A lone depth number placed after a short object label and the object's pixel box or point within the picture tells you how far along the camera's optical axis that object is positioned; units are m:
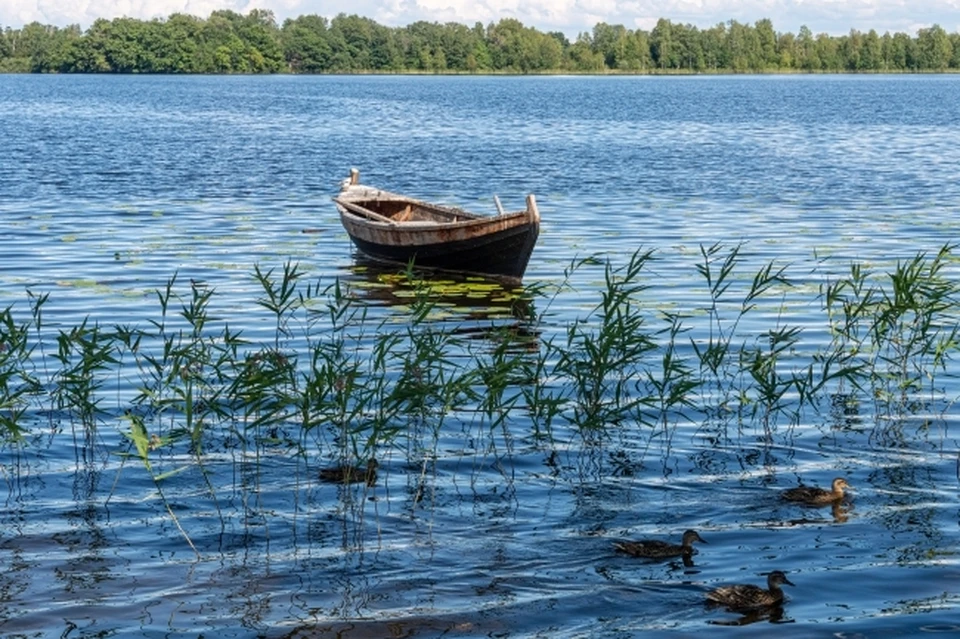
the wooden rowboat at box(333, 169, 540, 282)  23.78
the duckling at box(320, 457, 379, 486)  12.14
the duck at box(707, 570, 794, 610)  9.32
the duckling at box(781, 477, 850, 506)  11.54
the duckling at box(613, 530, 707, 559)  10.30
